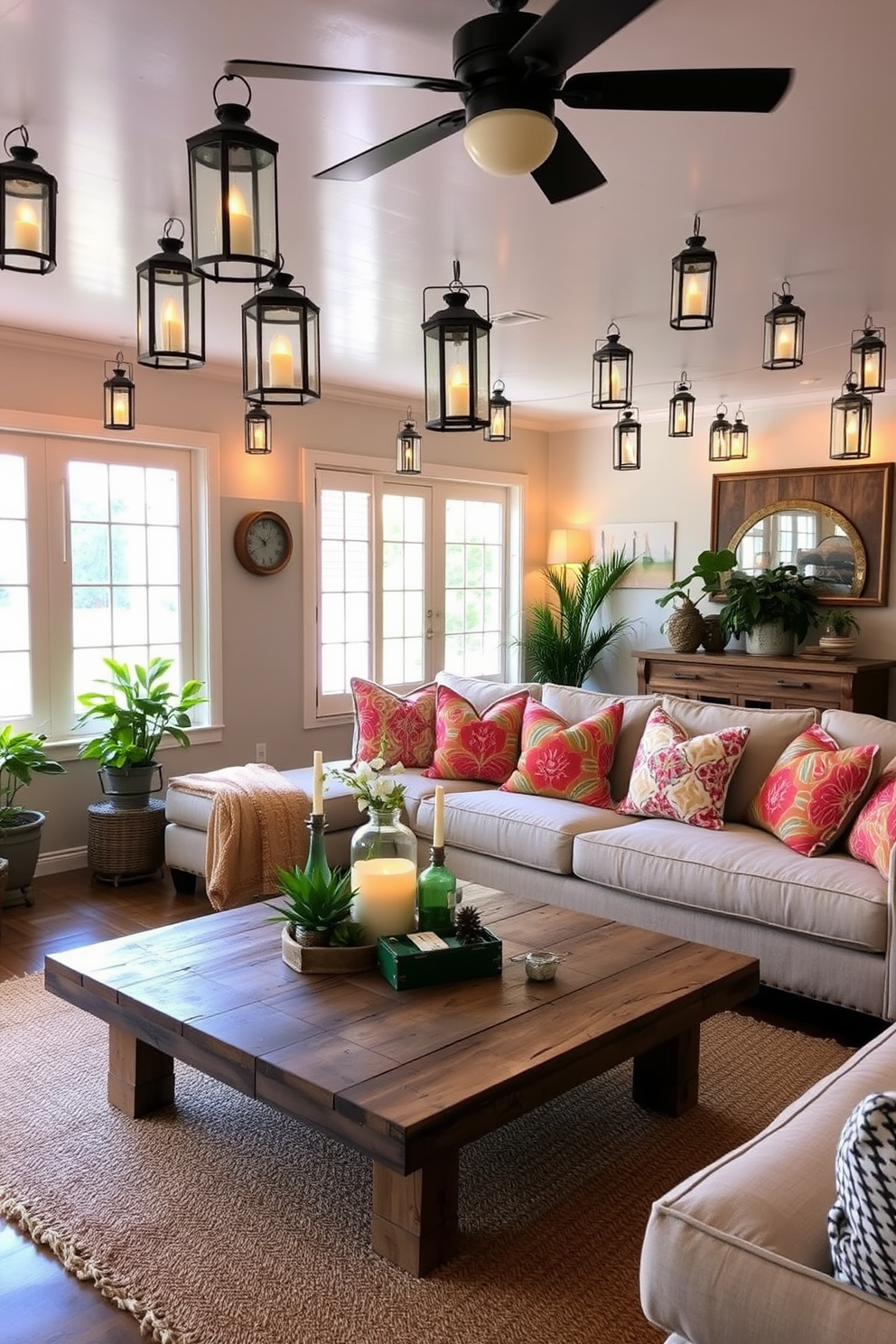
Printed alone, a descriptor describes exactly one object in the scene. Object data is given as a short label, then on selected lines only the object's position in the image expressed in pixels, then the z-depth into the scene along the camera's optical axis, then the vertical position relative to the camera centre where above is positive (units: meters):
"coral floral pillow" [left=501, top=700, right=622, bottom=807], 4.30 -0.63
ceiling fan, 1.73 +0.90
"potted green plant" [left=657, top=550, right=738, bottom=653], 6.41 -0.05
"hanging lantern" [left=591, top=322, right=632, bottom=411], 3.39 +0.77
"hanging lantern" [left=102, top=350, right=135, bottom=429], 4.42 +0.88
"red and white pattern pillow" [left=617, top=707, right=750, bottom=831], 3.86 -0.62
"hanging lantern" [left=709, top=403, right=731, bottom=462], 5.59 +0.93
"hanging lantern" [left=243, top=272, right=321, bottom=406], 2.06 +0.53
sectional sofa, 3.14 -0.88
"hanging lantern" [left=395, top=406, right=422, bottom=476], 5.59 +0.86
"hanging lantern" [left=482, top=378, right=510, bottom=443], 4.26 +0.80
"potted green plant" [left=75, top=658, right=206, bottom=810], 4.79 -0.55
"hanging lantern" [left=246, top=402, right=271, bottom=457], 4.94 +0.83
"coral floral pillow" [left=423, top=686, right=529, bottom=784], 4.70 -0.60
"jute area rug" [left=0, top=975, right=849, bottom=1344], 2.00 -1.33
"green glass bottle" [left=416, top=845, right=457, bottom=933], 2.68 -0.75
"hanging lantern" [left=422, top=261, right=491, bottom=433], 2.33 +0.54
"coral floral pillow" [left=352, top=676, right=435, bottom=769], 4.93 -0.55
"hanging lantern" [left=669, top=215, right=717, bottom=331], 2.58 +0.81
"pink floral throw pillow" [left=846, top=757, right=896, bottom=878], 3.24 -0.69
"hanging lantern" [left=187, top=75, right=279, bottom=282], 1.75 +0.71
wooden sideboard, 5.67 -0.40
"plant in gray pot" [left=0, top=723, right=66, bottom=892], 4.41 -0.90
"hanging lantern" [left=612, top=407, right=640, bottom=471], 4.90 +0.79
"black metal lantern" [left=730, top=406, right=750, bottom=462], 5.80 +0.98
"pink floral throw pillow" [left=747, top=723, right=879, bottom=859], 3.47 -0.62
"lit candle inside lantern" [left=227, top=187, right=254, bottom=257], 1.76 +0.66
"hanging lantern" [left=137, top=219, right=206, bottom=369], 2.12 +0.62
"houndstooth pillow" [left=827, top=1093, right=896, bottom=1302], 1.22 -0.70
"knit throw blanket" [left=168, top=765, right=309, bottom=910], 4.25 -0.94
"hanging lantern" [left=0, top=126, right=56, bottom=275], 1.98 +0.76
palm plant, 7.20 -0.14
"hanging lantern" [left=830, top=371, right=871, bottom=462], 4.21 +0.76
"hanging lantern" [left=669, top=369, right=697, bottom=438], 4.62 +0.88
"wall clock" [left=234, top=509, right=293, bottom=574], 5.70 +0.38
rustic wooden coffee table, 2.01 -0.91
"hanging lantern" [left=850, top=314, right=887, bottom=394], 3.48 +0.84
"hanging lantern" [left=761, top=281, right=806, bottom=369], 3.07 +0.81
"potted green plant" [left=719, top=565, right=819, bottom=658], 6.10 +0.01
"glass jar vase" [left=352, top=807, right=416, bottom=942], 2.61 -0.67
